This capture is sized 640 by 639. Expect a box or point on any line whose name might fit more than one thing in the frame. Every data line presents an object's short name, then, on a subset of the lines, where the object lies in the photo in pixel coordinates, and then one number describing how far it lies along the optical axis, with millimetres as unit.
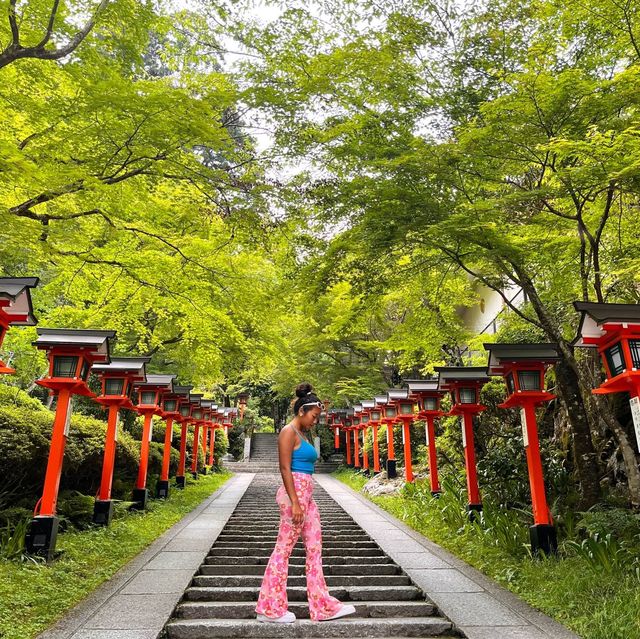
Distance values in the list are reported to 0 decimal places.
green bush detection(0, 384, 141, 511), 7676
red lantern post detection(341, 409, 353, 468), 26512
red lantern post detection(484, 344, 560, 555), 7367
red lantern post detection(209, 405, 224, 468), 22988
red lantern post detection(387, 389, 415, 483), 15500
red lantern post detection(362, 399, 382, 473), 19984
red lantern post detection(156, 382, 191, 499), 12984
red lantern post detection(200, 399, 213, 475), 19233
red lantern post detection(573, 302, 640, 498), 5176
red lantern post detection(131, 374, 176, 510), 11241
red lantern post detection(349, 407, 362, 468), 23875
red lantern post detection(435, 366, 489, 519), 9828
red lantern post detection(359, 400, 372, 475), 21834
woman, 4238
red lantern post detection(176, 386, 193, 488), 15562
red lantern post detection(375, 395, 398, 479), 17797
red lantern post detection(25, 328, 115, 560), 6945
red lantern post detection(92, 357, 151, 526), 9008
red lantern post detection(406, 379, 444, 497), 12516
